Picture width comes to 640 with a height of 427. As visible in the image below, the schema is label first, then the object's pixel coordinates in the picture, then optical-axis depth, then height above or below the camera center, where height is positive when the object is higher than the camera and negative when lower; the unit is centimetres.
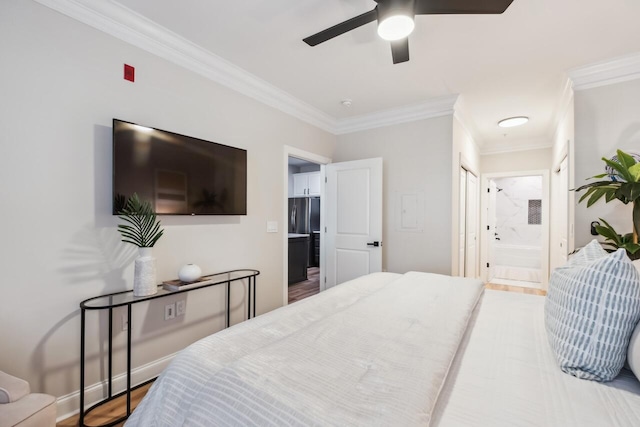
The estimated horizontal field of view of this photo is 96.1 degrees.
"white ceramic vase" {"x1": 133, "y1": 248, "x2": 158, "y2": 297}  182 -40
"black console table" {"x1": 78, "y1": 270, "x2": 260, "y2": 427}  161 -60
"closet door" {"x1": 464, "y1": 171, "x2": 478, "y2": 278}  422 -24
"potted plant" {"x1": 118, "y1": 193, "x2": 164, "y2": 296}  183 -17
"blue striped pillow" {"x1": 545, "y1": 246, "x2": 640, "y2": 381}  99 -38
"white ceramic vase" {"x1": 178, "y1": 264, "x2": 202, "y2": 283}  210 -45
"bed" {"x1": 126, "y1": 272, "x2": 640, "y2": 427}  83 -56
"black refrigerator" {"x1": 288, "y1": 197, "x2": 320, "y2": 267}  646 -14
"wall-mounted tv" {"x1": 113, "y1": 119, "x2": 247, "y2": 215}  190 +31
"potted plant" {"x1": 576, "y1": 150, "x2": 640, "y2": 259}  196 +14
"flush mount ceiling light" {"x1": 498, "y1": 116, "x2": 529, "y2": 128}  376 +122
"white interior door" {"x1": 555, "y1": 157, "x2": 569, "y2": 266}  324 +4
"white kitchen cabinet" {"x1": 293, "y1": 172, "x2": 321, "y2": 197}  650 +66
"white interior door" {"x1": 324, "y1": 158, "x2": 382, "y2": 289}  363 -10
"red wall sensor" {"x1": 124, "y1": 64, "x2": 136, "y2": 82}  198 +97
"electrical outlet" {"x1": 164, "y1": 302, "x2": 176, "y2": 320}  223 -78
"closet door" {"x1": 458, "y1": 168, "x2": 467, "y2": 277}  365 -14
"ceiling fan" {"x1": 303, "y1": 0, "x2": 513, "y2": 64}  146 +108
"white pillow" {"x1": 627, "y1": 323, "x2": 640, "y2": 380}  93 -46
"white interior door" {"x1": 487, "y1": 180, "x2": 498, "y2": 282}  536 -19
